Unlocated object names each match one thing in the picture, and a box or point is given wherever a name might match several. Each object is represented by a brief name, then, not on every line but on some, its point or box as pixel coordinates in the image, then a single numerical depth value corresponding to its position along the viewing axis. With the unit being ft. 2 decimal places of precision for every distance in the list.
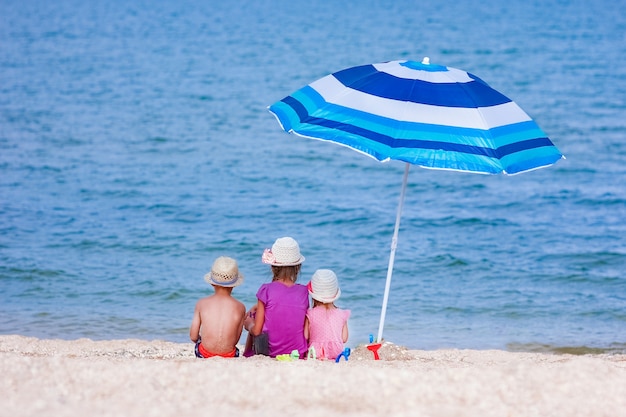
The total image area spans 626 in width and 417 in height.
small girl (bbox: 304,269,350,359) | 36.88
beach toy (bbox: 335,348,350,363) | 35.45
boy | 36.40
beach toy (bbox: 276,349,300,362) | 34.42
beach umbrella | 33.91
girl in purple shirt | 36.47
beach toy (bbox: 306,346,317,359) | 36.55
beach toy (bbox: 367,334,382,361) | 37.37
